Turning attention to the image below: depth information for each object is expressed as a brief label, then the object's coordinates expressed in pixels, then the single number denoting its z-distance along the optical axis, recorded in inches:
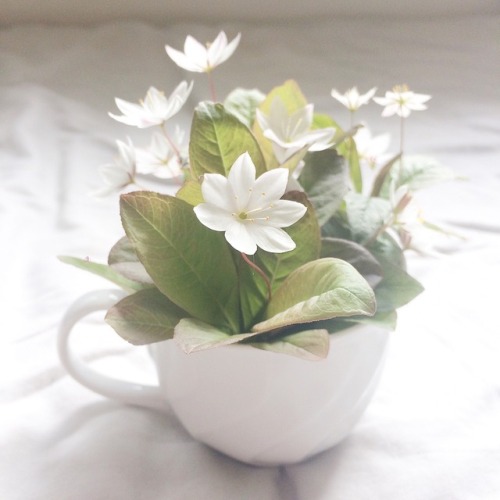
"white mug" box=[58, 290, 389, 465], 13.2
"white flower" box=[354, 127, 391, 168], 17.2
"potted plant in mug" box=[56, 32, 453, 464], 12.1
